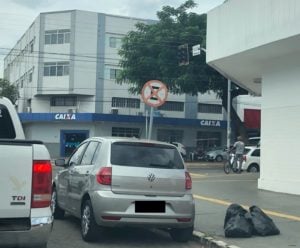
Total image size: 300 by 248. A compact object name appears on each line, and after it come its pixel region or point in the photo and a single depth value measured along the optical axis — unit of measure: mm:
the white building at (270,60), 14289
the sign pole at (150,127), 11320
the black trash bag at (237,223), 8875
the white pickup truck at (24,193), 5168
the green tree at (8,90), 56128
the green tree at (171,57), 36125
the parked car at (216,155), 43012
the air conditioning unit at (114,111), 50462
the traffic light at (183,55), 28481
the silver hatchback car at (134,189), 8281
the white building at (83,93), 50344
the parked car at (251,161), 26812
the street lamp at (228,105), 34453
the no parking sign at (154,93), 11750
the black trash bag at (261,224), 9008
